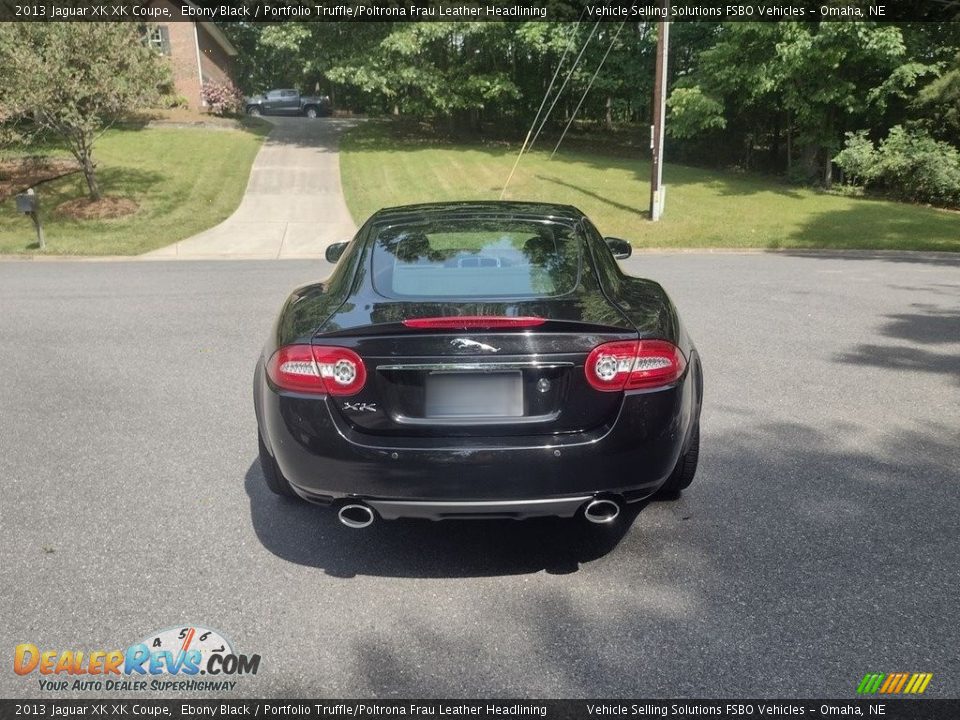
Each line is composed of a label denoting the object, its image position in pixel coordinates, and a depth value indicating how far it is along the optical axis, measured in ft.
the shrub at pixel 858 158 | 74.43
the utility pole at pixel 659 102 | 55.16
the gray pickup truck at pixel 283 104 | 149.89
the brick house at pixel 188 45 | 115.14
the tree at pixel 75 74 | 55.01
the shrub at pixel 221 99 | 114.42
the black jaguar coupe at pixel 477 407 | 10.34
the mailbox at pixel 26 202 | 52.27
